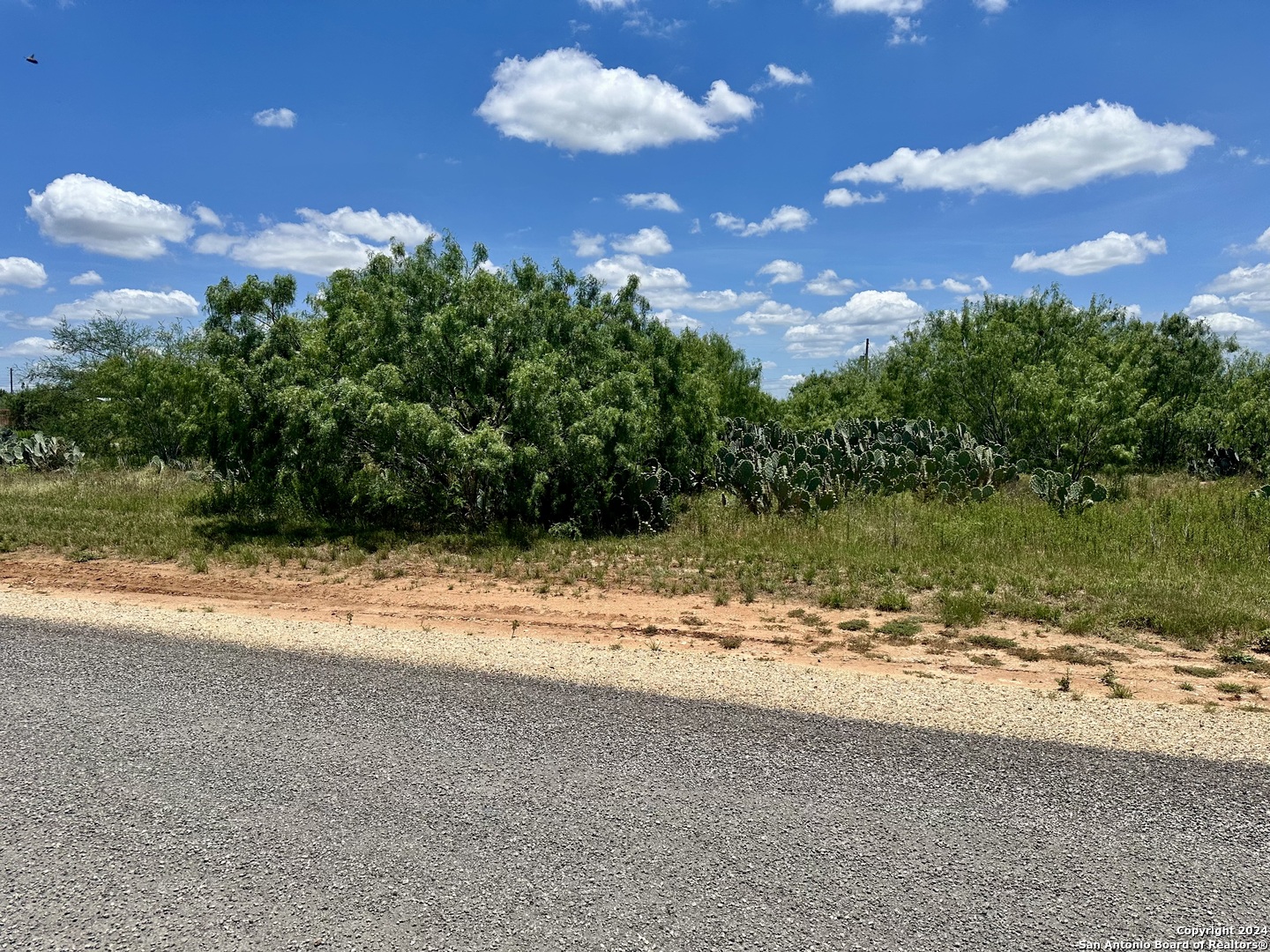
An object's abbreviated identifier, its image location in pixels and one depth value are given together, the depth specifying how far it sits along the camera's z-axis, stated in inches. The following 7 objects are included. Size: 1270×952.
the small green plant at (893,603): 306.2
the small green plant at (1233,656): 240.6
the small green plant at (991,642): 260.5
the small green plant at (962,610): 286.5
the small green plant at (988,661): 243.4
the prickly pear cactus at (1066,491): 508.4
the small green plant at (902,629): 274.5
